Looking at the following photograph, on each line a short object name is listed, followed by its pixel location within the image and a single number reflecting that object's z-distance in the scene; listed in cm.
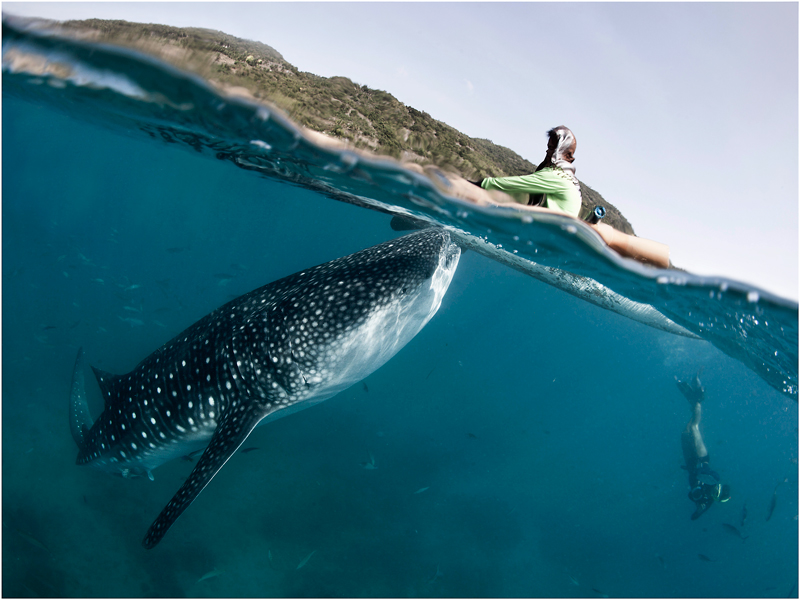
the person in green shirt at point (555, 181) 370
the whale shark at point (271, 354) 443
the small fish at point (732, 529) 1168
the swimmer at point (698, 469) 1215
